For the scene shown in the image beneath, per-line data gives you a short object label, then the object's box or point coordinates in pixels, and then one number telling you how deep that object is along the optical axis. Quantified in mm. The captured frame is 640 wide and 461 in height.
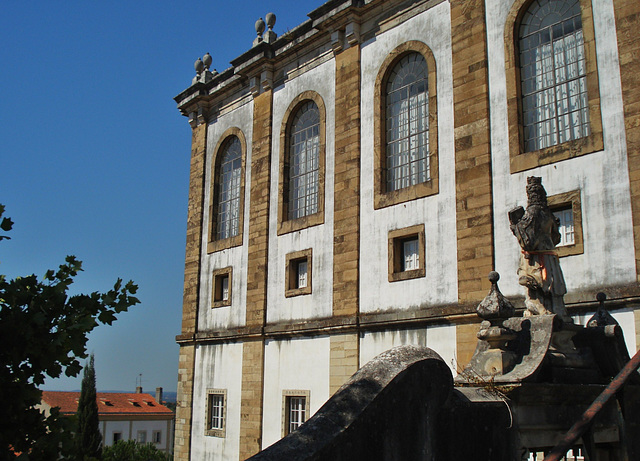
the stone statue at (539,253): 7293
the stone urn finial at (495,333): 6203
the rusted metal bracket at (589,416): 4621
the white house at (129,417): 65062
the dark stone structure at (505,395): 4398
